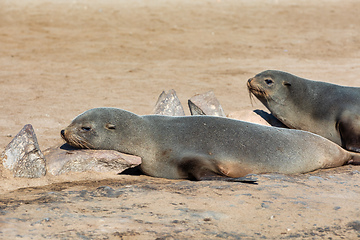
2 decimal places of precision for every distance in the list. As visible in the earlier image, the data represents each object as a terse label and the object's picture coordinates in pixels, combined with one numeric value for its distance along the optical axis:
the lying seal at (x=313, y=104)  12.14
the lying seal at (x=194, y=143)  9.48
